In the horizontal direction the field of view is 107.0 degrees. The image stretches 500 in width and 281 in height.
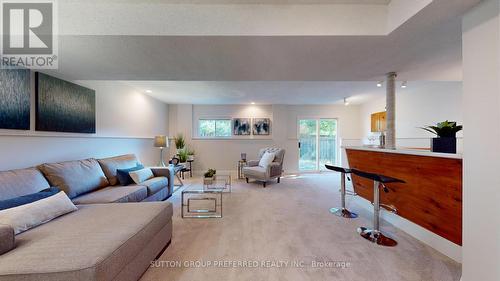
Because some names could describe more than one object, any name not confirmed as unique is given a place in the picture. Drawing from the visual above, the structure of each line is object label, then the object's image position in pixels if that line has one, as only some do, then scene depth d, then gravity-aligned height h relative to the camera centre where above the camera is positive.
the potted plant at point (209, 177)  3.44 -0.71
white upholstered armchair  4.72 -0.80
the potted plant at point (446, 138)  1.88 +0.01
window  6.38 +0.43
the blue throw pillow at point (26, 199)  1.52 -0.52
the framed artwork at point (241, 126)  6.34 +0.46
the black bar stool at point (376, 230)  2.07 -1.12
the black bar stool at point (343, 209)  2.77 -1.12
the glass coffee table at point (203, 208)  2.84 -1.15
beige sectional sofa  1.05 -0.70
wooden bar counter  1.81 -0.54
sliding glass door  6.58 -0.10
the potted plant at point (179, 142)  5.95 -0.08
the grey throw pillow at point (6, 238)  1.13 -0.62
